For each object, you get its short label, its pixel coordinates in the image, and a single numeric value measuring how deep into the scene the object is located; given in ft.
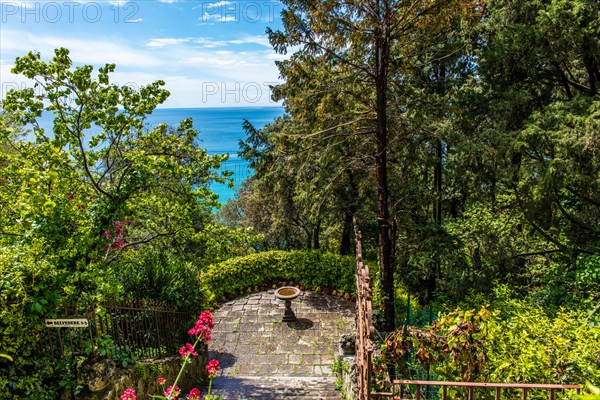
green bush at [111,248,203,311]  18.61
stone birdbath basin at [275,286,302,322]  28.48
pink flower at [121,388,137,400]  8.91
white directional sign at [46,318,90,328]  12.37
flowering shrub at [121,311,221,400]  8.93
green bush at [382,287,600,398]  9.95
